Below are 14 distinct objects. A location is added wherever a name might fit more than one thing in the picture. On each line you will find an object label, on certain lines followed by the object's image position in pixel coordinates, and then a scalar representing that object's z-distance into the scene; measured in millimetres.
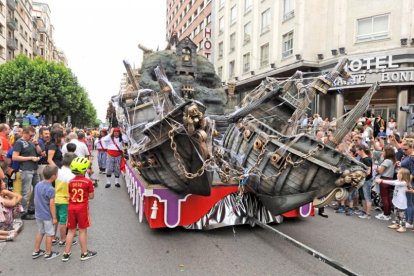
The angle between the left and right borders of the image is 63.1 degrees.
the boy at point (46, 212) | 4535
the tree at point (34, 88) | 24625
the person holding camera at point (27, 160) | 6246
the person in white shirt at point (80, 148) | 7387
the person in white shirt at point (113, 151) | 9688
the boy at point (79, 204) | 4430
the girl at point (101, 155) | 11797
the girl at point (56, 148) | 6403
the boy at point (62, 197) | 4754
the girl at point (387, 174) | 6816
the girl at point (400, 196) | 6227
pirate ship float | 4656
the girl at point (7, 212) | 4949
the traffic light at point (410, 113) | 11688
